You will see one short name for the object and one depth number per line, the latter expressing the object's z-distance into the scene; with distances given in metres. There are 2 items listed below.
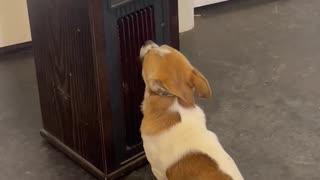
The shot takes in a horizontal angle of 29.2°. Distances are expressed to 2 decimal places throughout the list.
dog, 1.76
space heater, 1.92
